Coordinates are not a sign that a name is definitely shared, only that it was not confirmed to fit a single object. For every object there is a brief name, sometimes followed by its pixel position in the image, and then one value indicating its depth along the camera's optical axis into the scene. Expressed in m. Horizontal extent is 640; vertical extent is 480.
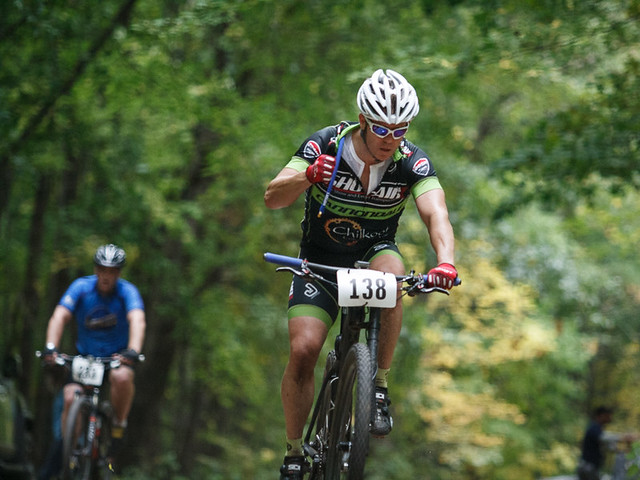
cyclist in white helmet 10.09
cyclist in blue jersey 16.92
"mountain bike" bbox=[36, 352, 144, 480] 16.48
